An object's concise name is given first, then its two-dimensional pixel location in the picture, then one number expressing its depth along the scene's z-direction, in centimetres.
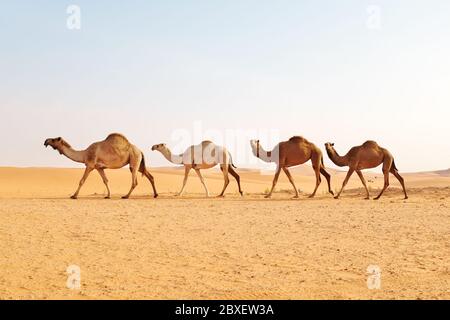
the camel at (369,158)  1762
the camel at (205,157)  1817
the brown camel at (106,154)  1636
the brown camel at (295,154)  1812
